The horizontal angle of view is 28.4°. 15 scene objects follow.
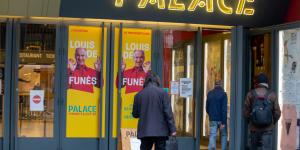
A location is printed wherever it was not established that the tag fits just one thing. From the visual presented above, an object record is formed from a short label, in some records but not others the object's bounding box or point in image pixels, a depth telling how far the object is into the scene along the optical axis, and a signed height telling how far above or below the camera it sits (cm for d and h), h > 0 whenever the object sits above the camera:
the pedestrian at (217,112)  1223 -65
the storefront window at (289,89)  1140 -16
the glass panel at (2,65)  1159 +29
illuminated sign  1193 +154
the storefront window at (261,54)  1232 +56
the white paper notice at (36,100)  1173 -40
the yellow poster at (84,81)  1188 -2
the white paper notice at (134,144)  1148 -124
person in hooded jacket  841 -51
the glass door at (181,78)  1244 +5
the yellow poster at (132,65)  1211 +32
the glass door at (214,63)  1362 +42
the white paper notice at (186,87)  1257 -14
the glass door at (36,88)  1167 -16
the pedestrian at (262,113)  949 -51
